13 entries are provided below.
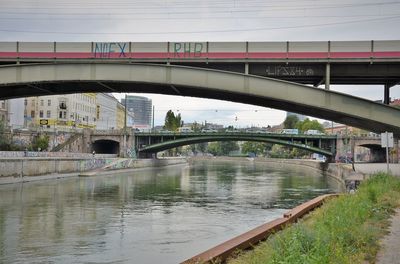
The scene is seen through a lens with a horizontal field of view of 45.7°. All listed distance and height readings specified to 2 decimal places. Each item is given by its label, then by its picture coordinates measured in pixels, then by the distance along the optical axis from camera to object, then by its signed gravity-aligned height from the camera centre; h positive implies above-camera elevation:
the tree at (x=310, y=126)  164.62 +5.91
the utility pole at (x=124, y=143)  109.00 -1.20
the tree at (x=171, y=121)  155.16 +6.03
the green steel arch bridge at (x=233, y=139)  103.12 +0.34
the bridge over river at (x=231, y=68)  29.48 +4.80
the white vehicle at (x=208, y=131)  107.95 +2.06
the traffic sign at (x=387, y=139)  28.05 +0.29
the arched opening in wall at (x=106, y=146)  118.44 -2.19
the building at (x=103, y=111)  173.88 +10.58
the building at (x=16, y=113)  113.56 +5.76
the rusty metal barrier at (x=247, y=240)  11.37 -2.94
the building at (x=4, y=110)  104.25 +5.80
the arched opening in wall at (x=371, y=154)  114.89 -2.95
